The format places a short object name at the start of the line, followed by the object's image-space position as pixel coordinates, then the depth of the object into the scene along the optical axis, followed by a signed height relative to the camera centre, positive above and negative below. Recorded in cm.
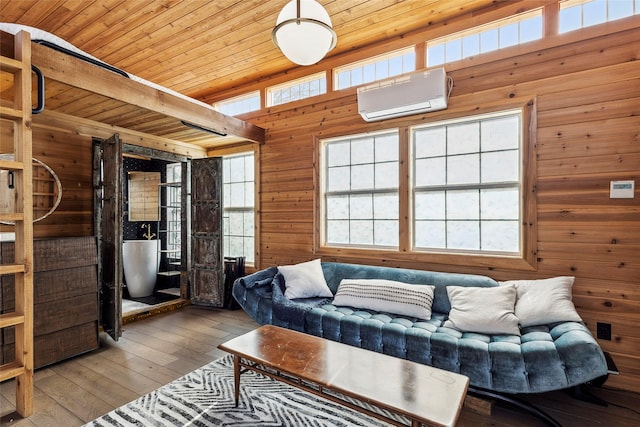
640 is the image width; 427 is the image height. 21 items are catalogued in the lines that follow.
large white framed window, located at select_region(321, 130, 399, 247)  347 +27
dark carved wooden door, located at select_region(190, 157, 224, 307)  421 -25
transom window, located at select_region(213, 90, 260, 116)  443 +162
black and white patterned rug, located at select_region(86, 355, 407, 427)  192 -127
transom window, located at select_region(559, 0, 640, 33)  242 +161
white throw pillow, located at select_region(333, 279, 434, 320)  265 -75
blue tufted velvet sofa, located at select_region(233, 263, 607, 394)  181 -88
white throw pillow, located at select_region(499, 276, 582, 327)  219 -66
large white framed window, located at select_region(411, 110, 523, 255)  288 +28
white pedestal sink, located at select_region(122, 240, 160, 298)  462 -76
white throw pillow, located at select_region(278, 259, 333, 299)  317 -71
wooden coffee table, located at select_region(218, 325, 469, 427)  141 -86
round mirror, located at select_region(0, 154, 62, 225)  292 +24
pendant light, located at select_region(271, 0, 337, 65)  167 +99
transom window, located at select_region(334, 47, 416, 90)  336 +163
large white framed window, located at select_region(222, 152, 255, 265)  455 +13
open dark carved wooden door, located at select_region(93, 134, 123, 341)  308 -27
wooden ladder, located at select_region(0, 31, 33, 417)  196 -7
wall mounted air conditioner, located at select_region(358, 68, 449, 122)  290 +114
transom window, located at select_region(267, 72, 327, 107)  390 +162
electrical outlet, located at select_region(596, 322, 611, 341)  242 -92
